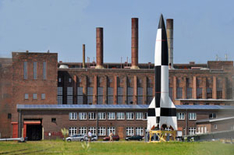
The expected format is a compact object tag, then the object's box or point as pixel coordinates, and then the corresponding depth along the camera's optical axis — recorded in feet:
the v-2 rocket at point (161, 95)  270.87
